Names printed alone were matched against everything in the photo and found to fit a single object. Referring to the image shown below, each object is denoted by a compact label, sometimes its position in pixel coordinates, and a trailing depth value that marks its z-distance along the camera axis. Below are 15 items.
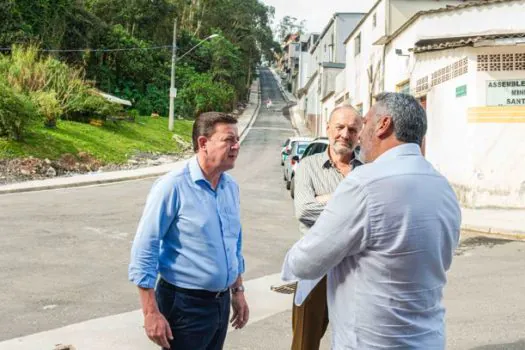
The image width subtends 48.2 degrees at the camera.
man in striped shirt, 3.70
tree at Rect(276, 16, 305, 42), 127.25
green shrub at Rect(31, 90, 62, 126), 24.27
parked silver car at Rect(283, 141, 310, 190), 18.26
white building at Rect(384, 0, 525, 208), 14.31
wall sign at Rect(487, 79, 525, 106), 14.21
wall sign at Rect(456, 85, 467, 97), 14.98
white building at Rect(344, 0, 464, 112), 23.03
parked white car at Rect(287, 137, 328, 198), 14.54
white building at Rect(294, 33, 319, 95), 69.75
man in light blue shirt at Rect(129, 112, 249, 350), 2.87
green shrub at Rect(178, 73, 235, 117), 48.16
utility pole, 34.58
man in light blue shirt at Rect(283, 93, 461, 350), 2.05
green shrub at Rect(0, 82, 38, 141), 19.95
